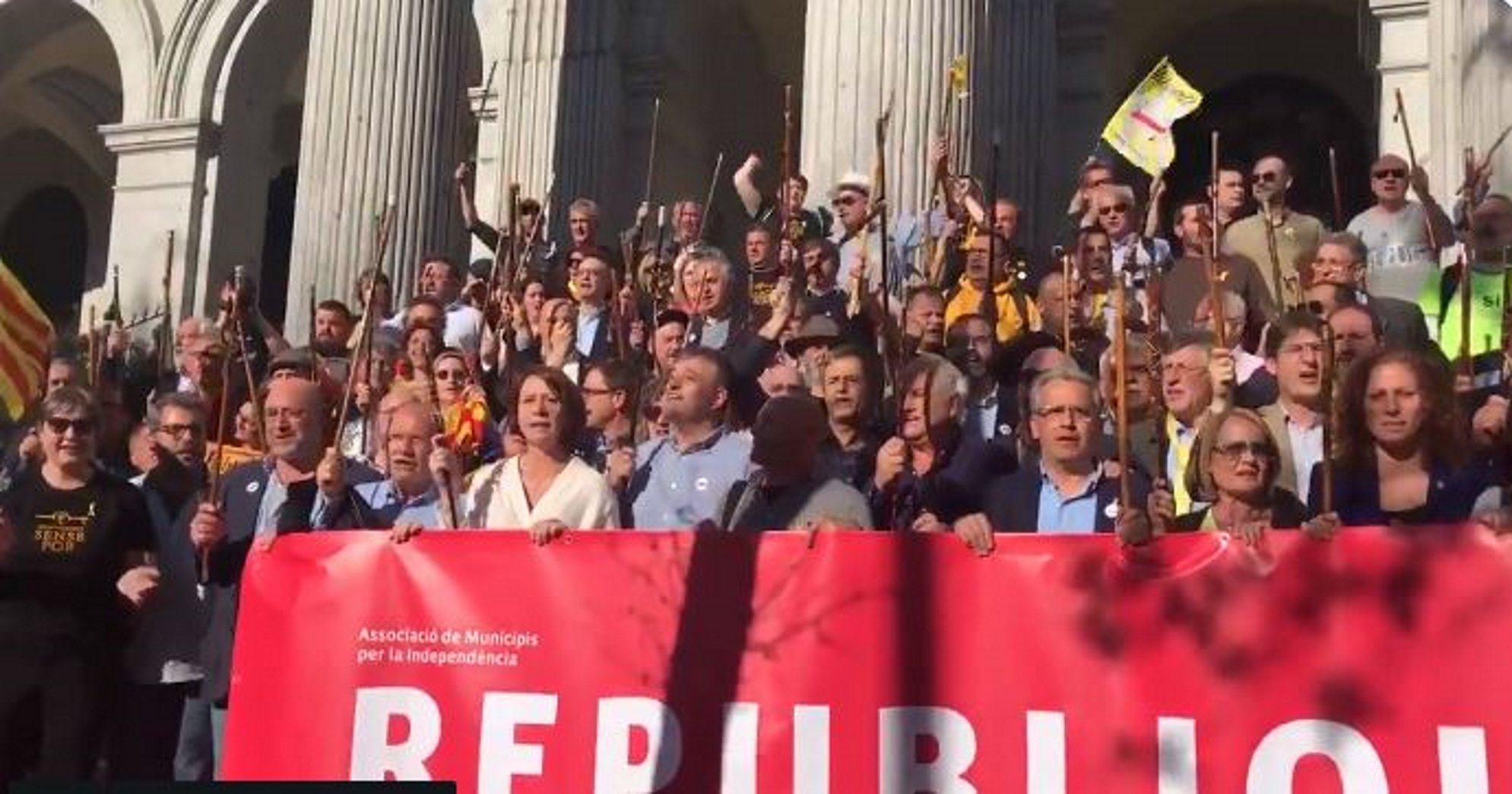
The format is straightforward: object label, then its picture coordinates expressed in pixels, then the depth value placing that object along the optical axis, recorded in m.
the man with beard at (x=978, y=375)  7.82
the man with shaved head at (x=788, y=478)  5.92
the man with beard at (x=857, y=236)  10.09
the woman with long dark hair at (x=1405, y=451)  5.37
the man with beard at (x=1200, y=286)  8.84
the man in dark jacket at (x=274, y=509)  6.52
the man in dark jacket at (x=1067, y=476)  5.88
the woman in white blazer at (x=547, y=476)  6.08
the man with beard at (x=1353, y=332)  6.77
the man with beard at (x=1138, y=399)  7.00
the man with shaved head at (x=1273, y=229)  9.41
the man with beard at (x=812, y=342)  8.20
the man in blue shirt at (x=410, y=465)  6.65
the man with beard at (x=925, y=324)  8.38
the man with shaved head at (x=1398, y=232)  9.37
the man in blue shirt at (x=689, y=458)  6.44
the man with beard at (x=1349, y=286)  7.68
